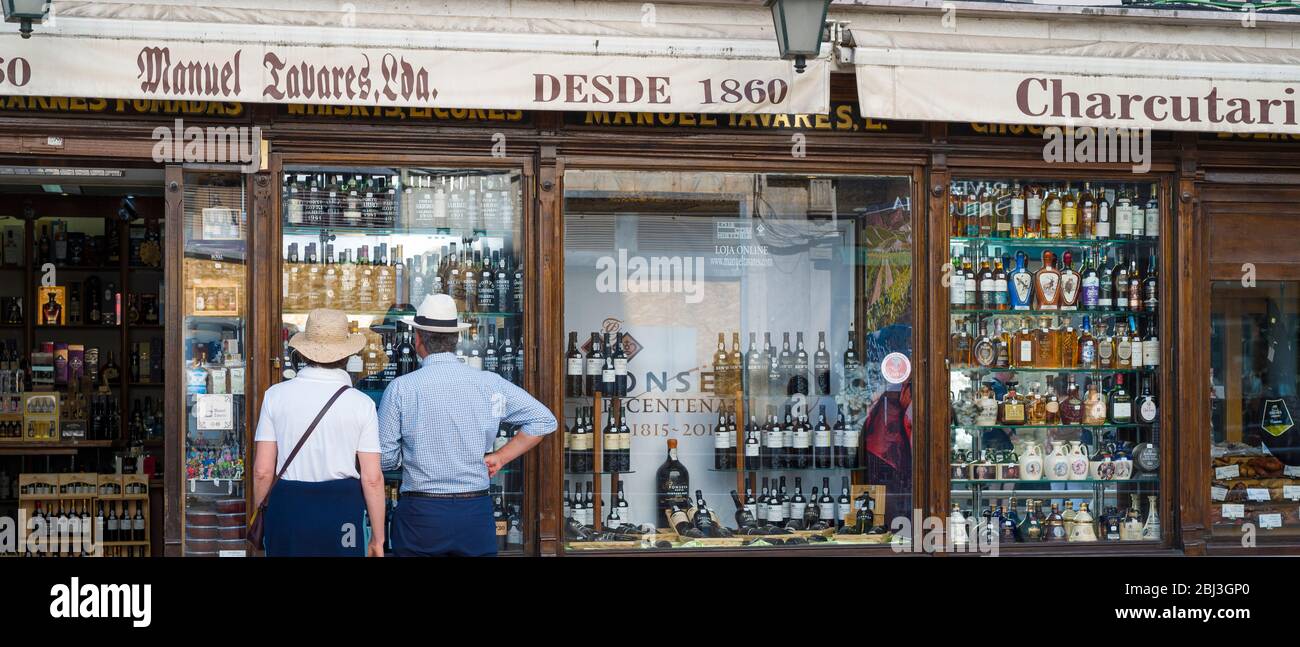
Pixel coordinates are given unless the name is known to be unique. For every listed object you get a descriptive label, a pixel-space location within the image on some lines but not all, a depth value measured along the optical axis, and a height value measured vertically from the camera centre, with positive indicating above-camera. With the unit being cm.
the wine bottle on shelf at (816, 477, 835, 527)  691 -110
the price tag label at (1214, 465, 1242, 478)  705 -90
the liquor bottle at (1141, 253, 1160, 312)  690 +22
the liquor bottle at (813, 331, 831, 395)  706 -28
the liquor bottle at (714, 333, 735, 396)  700 -27
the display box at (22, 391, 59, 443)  816 -62
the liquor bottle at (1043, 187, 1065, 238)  703 +71
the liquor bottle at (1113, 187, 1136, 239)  698 +71
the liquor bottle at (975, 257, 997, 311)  699 +25
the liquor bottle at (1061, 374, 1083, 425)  712 -50
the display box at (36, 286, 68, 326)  897 +18
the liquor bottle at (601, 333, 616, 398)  684 -29
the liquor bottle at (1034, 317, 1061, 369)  713 -11
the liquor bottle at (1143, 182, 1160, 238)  688 +69
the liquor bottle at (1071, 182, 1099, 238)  702 +71
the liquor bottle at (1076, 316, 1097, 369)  707 -13
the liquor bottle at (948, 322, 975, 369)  683 -12
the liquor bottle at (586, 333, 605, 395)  678 -22
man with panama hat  487 -53
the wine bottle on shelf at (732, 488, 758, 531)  689 -113
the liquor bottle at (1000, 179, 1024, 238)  697 +73
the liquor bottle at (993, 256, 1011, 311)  704 +26
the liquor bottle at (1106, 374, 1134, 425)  699 -48
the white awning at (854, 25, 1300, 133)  606 +133
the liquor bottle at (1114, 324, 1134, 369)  698 -14
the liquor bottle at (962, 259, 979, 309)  695 +27
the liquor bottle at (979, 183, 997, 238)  689 +72
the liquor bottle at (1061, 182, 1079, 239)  703 +70
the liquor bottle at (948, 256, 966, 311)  687 +24
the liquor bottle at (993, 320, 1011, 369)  702 -12
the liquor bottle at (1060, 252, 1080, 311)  709 +25
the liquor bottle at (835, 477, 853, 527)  691 -108
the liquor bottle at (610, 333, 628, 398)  688 -24
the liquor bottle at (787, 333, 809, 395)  706 -29
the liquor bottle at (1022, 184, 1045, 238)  700 +72
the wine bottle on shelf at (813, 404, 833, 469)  704 -73
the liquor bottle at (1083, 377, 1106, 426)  708 -49
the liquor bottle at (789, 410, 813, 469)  705 -75
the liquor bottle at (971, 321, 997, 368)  695 -14
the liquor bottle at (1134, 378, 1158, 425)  688 -49
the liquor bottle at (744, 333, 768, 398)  702 -26
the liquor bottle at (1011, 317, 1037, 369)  708 -13
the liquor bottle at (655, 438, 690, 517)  694 -94
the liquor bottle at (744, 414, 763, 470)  703 -75
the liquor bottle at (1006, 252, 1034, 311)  709 +25
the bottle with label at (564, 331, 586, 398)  666 -25
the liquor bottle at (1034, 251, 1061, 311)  711 +25
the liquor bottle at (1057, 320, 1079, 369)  712 -12
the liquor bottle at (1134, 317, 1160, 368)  688 -13
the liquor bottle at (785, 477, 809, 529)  691 -108
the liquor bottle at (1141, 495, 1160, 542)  688 -120
